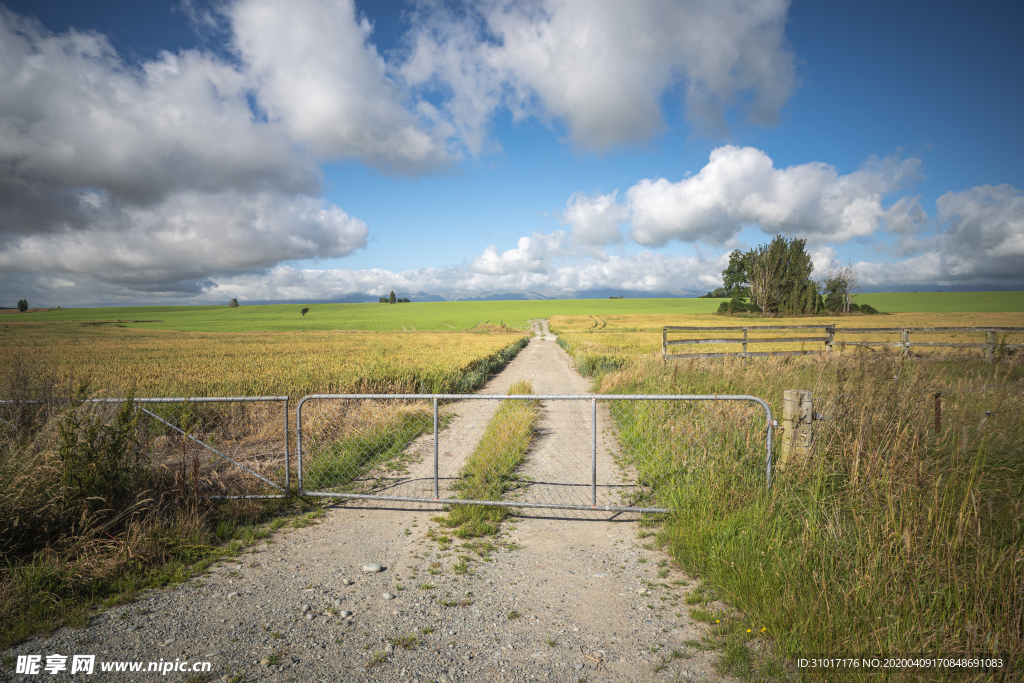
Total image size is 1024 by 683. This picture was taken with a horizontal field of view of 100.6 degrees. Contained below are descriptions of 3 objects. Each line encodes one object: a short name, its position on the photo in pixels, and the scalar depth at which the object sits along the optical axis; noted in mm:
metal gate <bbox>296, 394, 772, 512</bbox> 5922
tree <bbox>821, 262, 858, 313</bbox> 79500
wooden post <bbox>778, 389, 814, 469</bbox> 4828
